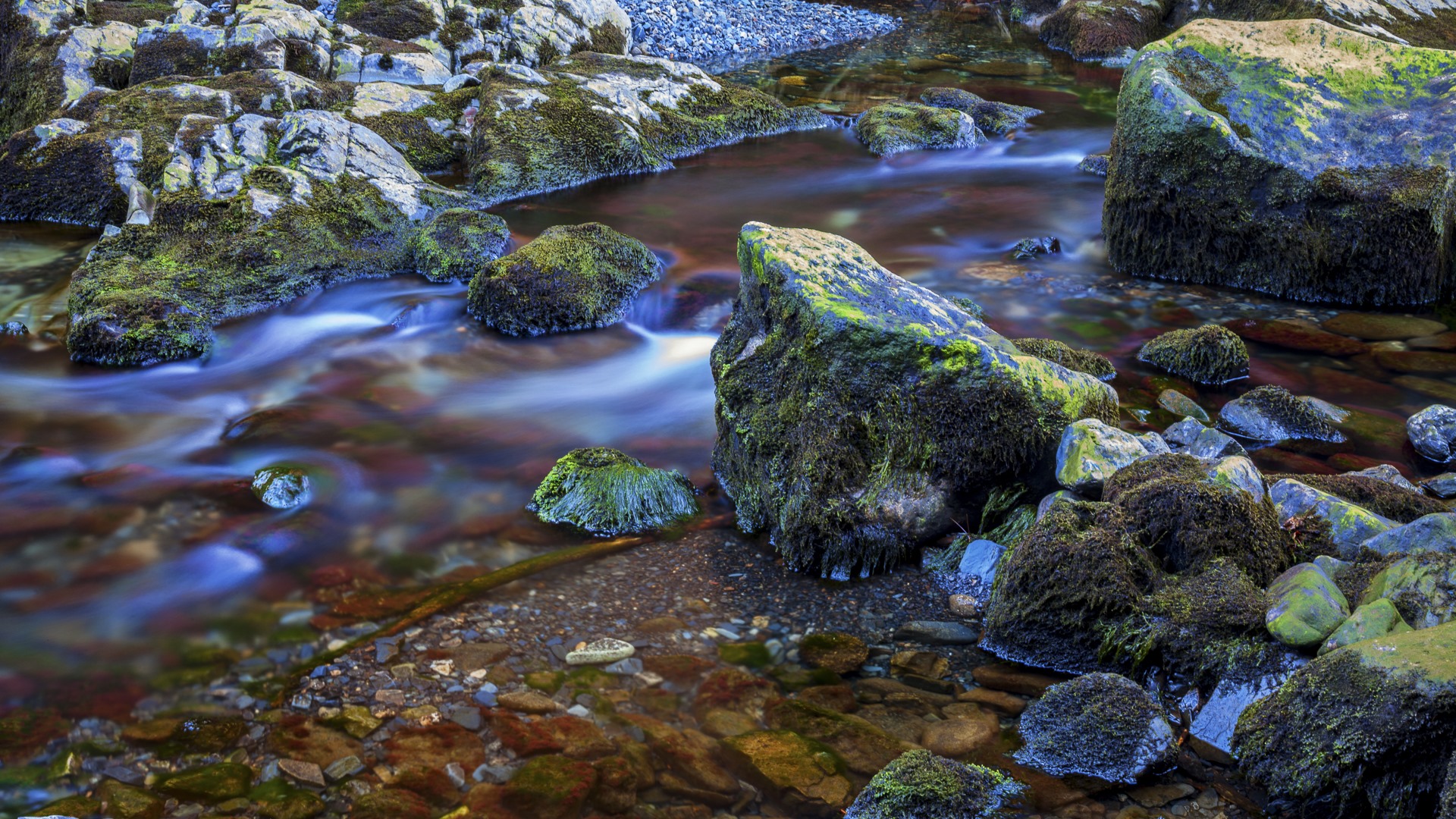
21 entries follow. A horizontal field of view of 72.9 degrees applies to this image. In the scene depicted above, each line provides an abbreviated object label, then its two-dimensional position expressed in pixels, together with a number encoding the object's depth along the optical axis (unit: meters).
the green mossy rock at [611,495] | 5.71
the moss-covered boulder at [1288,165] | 8.66
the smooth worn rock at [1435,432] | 6.30
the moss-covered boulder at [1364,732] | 3.00
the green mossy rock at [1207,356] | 7.50
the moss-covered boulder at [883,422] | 5.14
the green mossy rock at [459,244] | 9.90
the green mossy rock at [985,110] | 16.09
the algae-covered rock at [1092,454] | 5.00
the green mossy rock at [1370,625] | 3.51
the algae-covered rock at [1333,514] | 4.52
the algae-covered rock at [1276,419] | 6.48
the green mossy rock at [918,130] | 15.00
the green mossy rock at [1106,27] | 22.62
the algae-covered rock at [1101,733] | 3.60
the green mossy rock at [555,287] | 8.87
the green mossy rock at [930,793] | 3.42
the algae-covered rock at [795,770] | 3.58
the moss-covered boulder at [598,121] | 12.73
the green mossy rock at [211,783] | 3.69
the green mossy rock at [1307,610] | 3.73
